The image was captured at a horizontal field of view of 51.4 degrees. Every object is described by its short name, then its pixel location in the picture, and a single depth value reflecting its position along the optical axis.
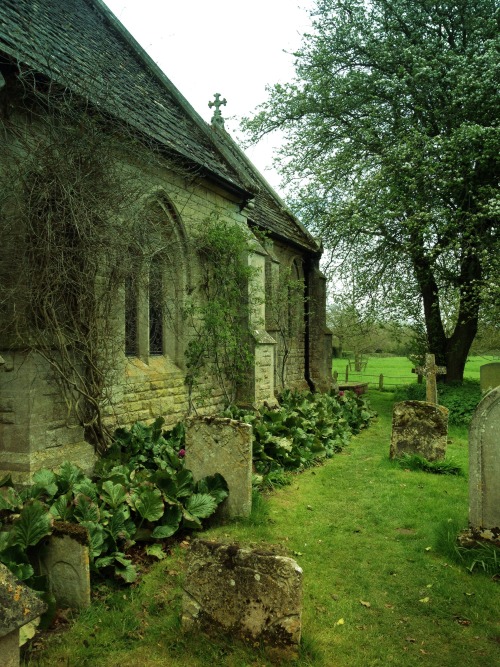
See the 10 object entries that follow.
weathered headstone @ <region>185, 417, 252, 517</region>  5.88
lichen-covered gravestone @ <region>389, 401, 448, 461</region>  8.85
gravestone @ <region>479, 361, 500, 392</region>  15.98
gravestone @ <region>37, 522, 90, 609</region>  3.98
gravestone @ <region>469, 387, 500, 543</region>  4.95
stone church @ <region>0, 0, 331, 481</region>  6.18
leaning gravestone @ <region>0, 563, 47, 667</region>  2.04
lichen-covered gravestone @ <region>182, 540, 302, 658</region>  3.46
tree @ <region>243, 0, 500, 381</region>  13.98
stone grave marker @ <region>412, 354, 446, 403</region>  11.77
